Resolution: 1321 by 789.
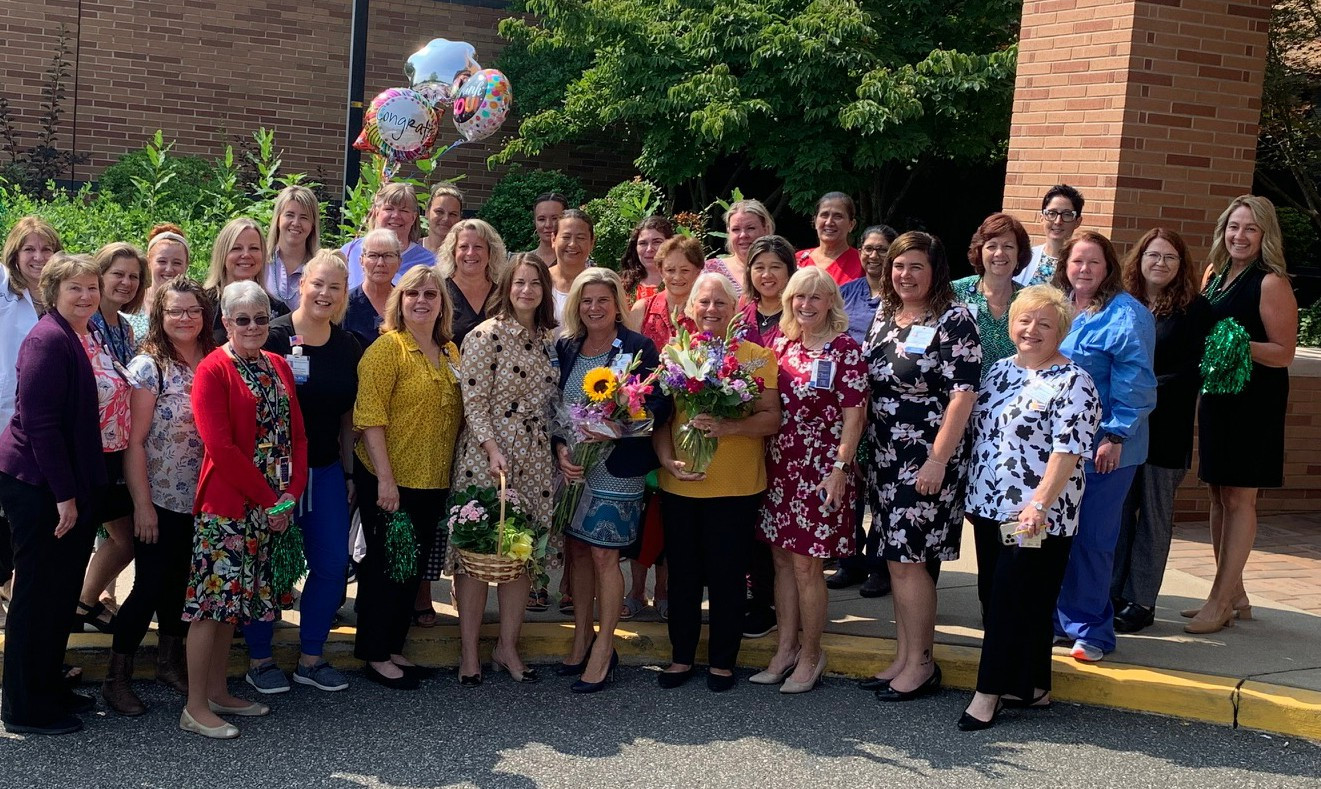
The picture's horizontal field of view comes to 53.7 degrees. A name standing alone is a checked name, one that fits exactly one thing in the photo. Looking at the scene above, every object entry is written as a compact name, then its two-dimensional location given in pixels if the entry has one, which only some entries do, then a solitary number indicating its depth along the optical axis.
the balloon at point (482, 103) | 10.07
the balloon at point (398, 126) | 9.32
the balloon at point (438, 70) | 10.17
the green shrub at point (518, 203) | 15.89
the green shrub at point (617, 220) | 13.24
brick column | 8.36
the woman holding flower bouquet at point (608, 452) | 5.93
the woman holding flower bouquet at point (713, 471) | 5.75
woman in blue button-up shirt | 6.11
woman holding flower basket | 5.83
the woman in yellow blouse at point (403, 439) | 5.71
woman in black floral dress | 5.73
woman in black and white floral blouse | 5.46
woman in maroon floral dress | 5.83
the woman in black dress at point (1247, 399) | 6.58
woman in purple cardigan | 5.00
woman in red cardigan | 5.17
